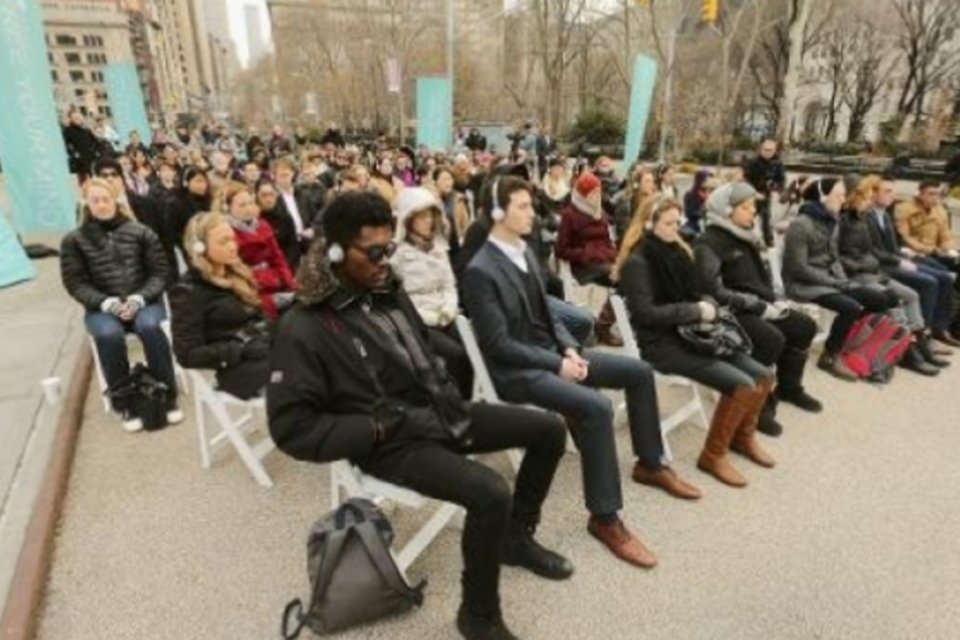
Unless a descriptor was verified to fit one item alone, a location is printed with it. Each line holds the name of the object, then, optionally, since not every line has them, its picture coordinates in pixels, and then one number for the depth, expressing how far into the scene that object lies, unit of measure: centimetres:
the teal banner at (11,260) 754
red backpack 498
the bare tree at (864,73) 2989
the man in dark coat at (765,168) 926
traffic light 1288
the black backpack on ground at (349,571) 242
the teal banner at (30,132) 718
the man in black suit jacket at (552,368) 300
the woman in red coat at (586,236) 586
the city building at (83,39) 10156
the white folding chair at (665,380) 388
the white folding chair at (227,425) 356
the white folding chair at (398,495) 254
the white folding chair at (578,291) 583
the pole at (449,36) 2052
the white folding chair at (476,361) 336
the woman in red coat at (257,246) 468
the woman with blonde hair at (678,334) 360
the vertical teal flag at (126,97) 1409
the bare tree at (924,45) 2633
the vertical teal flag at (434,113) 1437
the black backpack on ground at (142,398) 415
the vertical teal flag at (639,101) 1141
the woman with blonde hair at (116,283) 424
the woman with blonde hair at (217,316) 349
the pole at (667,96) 1820
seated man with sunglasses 229
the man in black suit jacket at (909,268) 557
